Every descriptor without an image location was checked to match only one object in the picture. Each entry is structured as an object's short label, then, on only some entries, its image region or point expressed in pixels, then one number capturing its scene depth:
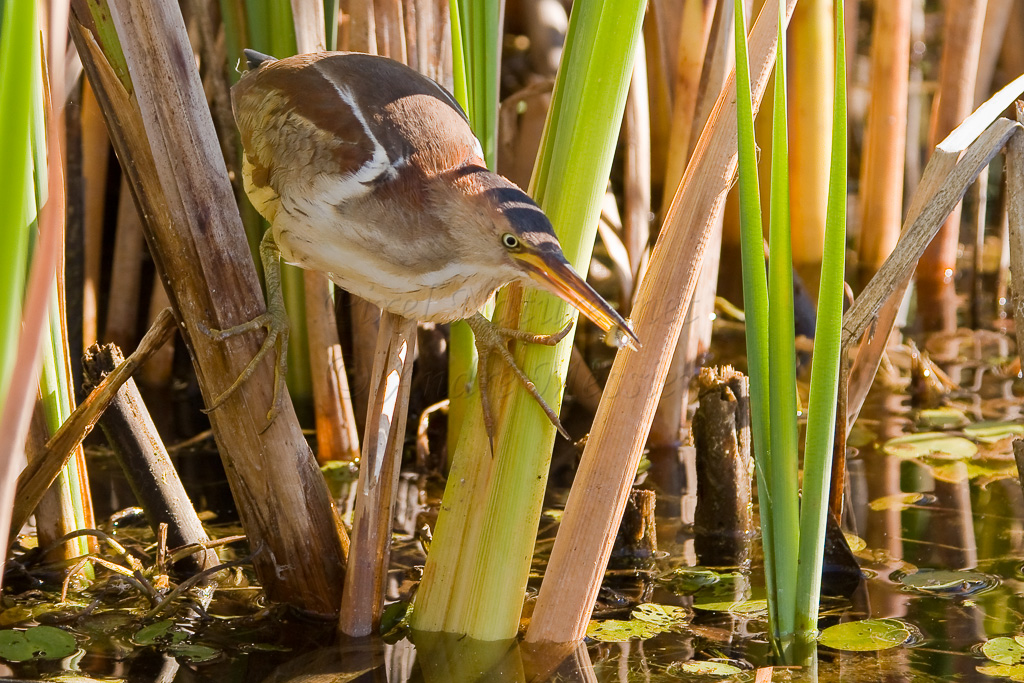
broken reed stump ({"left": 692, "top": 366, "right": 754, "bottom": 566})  5.15
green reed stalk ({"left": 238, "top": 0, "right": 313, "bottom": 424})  5.17
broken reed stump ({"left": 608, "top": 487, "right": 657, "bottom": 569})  5.14
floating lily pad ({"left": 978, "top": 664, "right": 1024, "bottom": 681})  5.04
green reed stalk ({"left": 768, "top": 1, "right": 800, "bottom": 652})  5.00
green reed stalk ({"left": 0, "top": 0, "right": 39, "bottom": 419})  4.84
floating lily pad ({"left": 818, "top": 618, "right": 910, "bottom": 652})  5.07
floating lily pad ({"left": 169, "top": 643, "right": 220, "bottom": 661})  5.07
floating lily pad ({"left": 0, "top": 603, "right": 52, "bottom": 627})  5.08
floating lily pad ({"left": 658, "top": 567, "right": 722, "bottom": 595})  5.12
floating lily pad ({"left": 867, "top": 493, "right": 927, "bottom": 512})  5.18
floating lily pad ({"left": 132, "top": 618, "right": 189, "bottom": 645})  5.07
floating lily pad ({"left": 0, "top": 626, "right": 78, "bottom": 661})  5.06
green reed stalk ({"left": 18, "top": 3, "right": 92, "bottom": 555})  5.03
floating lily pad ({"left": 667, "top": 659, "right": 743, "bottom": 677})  5.05
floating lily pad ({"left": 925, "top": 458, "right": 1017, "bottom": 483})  5.20
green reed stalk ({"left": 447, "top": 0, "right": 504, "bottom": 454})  5.06
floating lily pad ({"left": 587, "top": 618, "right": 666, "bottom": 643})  5.08
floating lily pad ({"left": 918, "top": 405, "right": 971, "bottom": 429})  5.26
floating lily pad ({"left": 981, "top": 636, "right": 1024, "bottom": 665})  5.05
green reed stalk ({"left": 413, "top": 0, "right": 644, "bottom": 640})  5.02
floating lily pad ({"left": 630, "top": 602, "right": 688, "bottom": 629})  5.09
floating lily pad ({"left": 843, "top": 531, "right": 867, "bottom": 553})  5.15
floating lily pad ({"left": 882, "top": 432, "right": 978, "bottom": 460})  5.23
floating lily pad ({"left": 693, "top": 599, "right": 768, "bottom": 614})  5.10
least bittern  5.05
